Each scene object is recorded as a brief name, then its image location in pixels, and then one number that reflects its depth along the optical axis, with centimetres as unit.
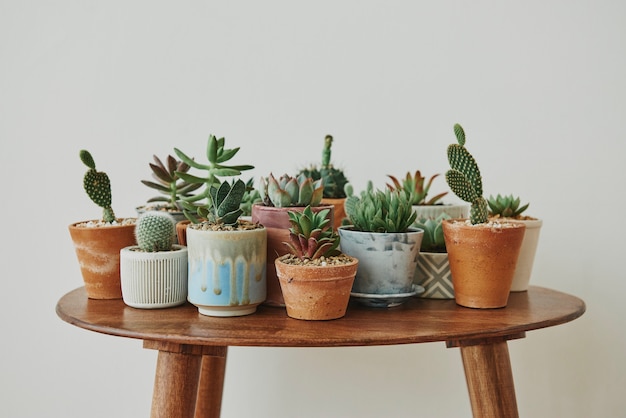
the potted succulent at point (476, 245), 112
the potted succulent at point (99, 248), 121
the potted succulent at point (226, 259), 106
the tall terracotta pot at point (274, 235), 114
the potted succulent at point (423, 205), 139
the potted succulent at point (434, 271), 123
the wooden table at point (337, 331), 97
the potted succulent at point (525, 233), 128
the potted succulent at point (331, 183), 146
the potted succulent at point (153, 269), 112
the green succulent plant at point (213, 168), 122
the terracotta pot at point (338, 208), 145
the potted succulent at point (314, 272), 104
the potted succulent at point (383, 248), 113
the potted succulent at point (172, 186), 133
